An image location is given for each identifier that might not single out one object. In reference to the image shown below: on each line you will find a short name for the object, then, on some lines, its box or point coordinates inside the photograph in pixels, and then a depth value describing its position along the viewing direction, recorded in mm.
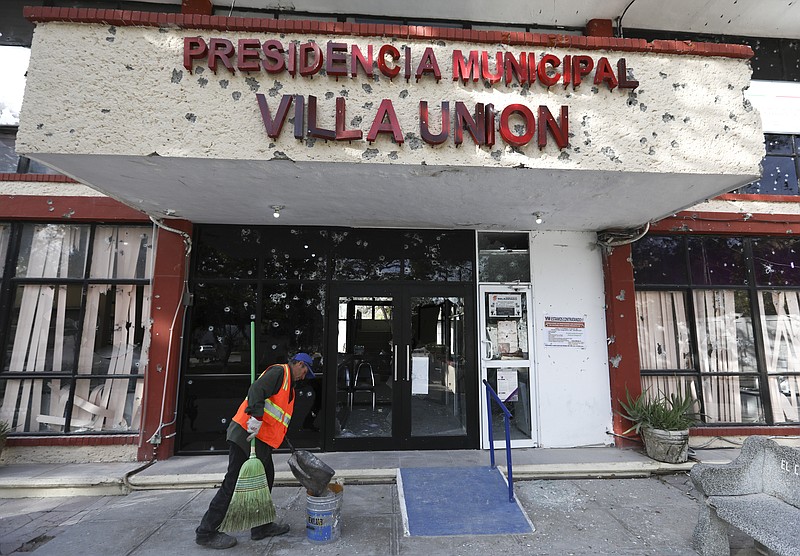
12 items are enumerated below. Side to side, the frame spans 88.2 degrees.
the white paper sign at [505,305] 6305
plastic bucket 3697
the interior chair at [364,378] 6109
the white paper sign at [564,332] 6215
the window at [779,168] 6863
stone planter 5371
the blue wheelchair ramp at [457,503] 3860
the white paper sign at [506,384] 6141
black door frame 5938
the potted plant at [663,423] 5387
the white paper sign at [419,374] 6109
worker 3643
